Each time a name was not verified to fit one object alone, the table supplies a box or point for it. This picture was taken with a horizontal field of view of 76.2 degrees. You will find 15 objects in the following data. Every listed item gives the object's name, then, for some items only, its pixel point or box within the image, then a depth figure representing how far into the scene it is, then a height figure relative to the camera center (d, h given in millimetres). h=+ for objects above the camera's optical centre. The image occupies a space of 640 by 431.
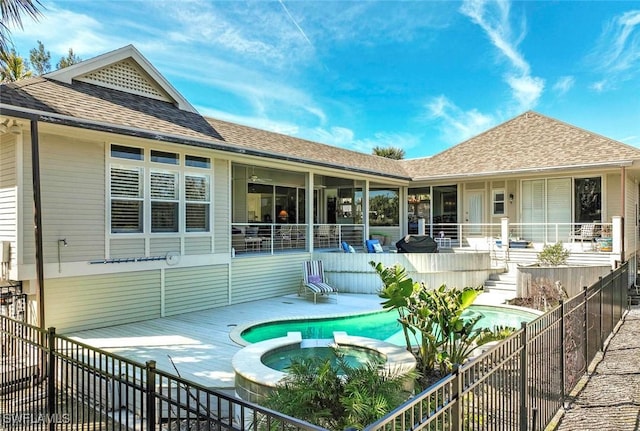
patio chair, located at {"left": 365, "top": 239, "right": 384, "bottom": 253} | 16475 -1366
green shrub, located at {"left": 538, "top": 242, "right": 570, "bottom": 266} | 14031 -1513
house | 8812 +679
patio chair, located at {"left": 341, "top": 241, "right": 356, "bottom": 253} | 16125 -1392
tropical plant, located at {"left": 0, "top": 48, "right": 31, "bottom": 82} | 23228 +8938
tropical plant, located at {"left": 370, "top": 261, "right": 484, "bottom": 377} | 6109 -1632
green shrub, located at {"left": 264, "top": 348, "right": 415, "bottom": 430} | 3426 -1634
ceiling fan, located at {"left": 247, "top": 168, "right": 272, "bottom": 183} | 16673 +1478
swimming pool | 9820 -2922
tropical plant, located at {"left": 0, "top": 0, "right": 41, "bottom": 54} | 7668 +3871
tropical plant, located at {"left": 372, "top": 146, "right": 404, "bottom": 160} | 47000 +7047
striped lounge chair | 12877 -2266
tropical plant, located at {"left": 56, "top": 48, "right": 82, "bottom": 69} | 31047 +11926
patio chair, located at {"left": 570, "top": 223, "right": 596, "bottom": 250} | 16141 -868
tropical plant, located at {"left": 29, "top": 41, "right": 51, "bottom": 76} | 30719 +11878
